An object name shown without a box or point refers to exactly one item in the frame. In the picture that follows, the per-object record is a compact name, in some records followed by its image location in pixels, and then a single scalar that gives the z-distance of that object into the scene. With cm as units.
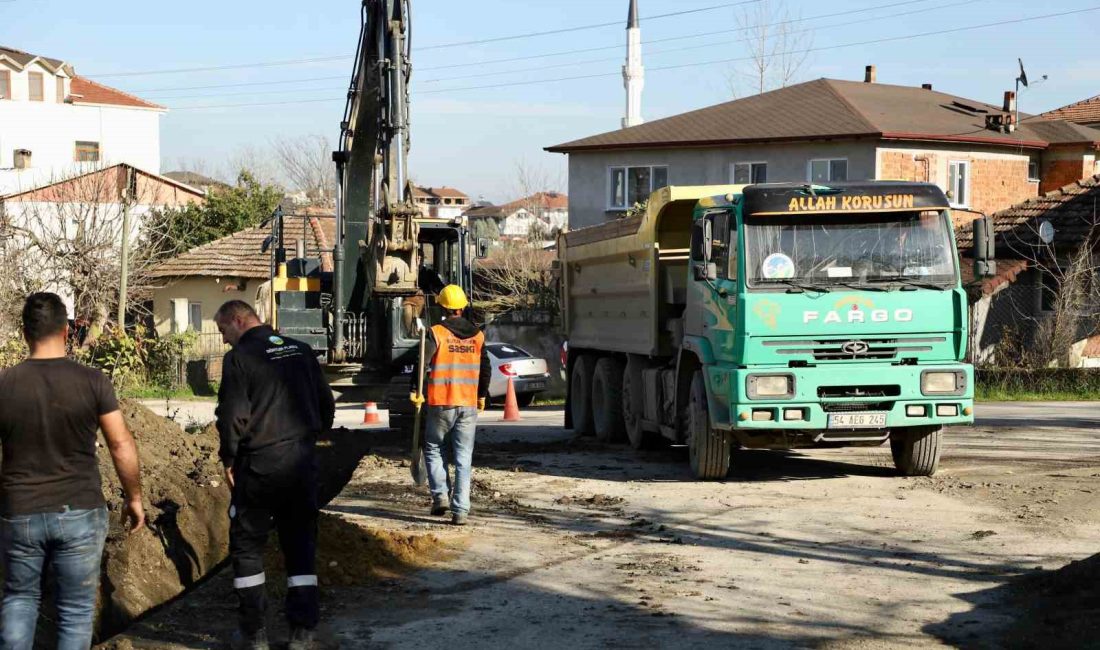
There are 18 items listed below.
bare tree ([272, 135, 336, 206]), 7150
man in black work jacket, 694
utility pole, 2953
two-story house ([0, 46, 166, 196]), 6262
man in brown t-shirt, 565
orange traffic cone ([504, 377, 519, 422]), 2259
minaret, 5888
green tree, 4969
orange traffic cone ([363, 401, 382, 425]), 2194
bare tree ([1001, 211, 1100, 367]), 2867
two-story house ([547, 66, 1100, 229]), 3847
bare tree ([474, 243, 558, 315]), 3641
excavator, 1667
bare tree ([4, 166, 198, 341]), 3641
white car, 2698
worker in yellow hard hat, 1077
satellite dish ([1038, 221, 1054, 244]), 2986
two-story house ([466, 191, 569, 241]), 4278
